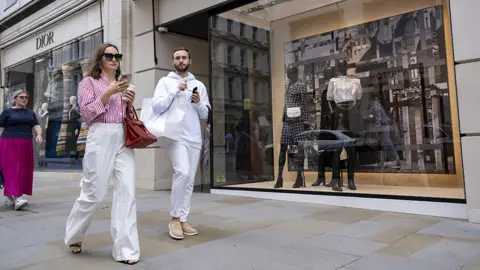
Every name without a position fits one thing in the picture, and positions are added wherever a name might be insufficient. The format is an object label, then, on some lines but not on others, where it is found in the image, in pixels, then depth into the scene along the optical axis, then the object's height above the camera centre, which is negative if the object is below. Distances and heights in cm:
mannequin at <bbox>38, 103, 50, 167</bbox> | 1339 +151
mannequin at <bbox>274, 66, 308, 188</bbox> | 812 +76
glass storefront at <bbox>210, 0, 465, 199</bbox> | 695 +123
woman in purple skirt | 632 +27
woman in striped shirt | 336 -7
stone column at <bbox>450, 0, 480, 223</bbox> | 480 +79
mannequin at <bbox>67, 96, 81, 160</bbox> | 1215 +122
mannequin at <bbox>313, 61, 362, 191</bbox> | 744 +105
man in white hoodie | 415 +26
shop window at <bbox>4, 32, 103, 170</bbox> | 1177 +226
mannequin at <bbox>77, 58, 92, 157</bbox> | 1138 +79
